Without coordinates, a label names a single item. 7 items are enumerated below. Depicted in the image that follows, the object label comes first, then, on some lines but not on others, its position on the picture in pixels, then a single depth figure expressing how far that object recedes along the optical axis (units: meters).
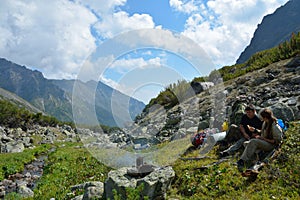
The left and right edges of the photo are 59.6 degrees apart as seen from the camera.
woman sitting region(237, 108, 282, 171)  8.27
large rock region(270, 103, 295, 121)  10.81
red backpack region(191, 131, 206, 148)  12.52
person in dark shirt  9.72
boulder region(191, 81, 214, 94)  28.77
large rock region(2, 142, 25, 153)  25.56
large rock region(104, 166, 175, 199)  7.07
